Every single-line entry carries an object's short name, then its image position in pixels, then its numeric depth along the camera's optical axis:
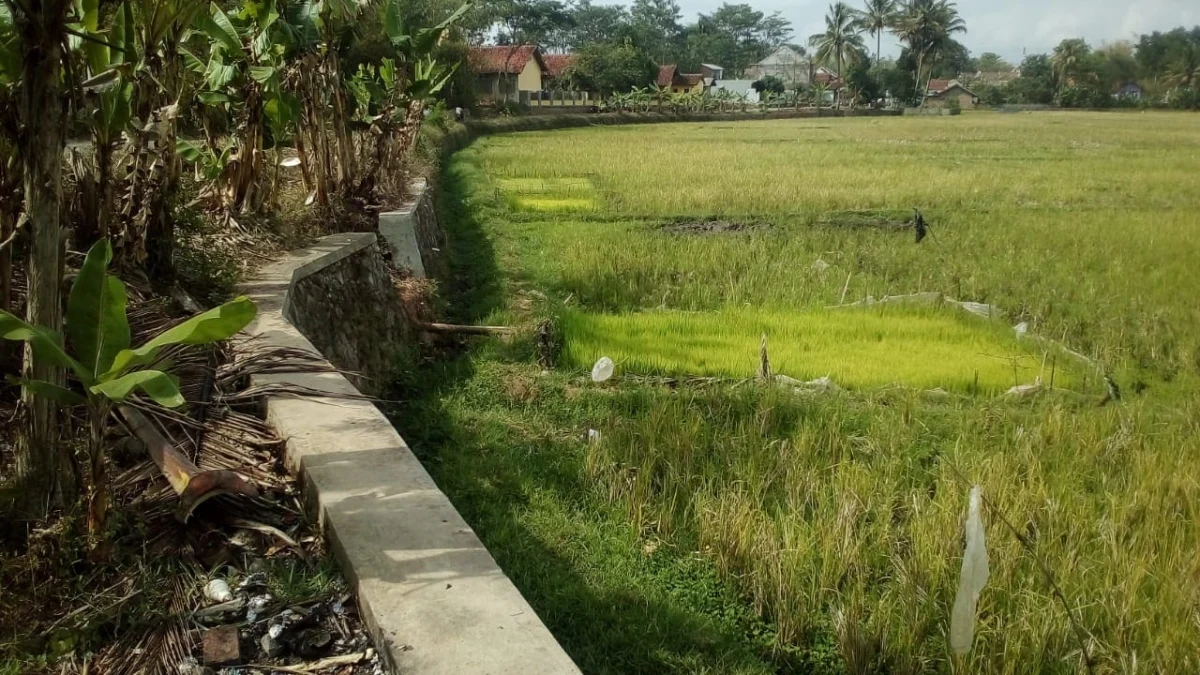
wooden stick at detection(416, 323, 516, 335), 5.54
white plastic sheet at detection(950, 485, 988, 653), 2.11
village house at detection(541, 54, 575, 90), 40.93
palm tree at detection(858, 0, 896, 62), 62.06
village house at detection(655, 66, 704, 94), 48.93
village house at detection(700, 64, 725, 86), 62.26
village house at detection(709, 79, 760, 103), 53.72
